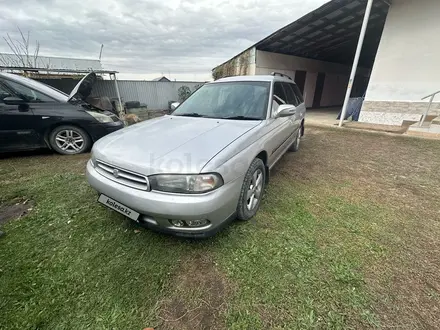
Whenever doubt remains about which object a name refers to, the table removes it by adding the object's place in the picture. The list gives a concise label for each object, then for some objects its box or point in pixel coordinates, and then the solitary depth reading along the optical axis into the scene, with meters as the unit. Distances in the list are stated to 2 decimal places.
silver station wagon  1.69
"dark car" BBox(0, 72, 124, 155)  4.02
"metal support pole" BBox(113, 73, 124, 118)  9.41
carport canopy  7.54
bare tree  11.10
